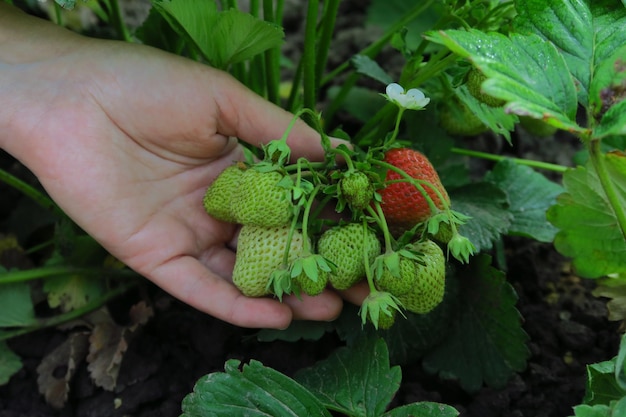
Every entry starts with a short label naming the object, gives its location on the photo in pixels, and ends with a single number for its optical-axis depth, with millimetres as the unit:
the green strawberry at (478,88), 373
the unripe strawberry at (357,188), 364
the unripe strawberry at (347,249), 368
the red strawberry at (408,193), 385
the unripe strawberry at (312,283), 359
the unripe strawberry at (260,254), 377
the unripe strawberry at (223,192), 394
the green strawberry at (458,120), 476
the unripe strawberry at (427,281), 364
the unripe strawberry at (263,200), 366
